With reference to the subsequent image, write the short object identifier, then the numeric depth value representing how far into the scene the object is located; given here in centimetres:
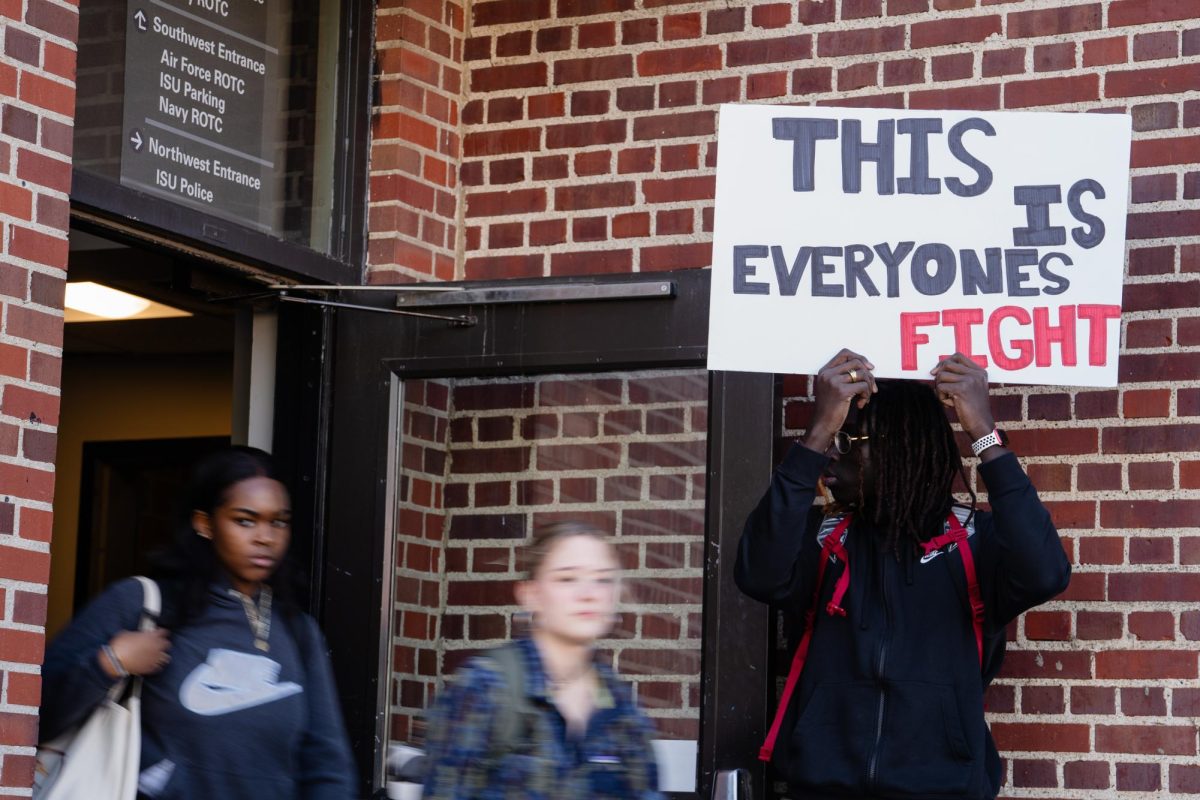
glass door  495
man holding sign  416
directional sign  481
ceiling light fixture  696
